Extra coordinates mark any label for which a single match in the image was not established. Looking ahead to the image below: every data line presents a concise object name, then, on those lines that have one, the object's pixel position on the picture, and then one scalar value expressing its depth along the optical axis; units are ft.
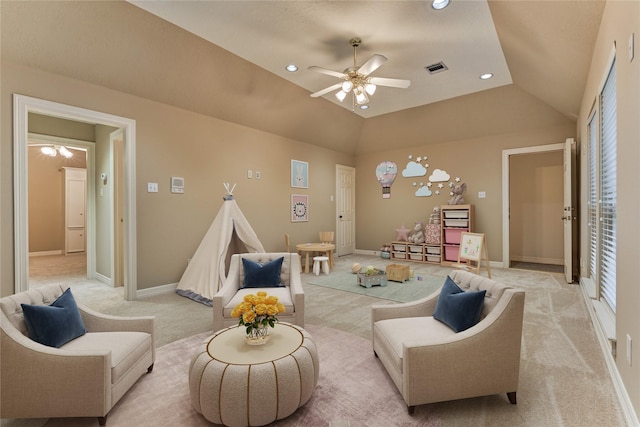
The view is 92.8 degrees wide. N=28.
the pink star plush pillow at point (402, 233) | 23.02
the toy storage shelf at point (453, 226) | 20.30
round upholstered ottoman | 5.10
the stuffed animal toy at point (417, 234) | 22.30
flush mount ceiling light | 22.30
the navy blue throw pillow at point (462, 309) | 6.27
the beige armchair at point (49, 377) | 5.18
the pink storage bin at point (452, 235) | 20.70
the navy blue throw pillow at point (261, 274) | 10.29
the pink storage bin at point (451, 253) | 20.89
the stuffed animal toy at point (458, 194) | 20.72
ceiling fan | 11.09
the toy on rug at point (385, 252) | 23.75
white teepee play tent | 13.12
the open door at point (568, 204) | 14.88
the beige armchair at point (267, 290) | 8.83
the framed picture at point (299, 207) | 21.20
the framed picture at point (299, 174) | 21.21
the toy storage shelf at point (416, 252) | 21.62
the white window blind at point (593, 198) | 10.65
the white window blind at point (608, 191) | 8.21
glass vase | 6.14
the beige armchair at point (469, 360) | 5.63
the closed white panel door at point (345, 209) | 25.07
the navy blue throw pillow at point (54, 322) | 5.65
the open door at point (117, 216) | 15.49
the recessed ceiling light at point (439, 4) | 9.28
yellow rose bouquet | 5.97
